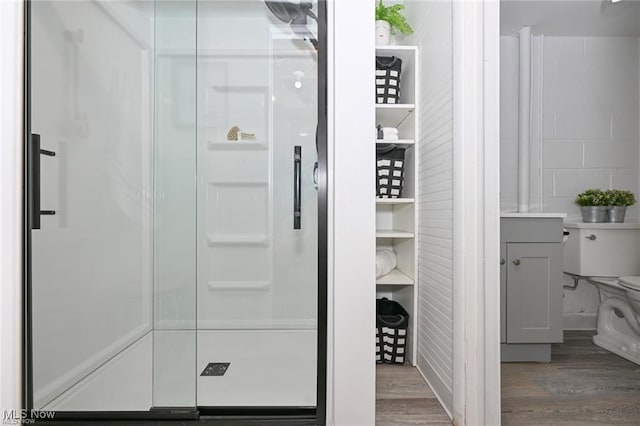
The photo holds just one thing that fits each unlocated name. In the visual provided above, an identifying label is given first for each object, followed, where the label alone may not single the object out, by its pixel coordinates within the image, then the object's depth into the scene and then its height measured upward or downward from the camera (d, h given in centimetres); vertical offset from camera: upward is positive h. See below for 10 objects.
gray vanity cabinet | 204 -38
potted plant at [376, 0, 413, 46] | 208 +109
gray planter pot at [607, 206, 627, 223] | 240 +0
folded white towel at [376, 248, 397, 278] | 216 -29
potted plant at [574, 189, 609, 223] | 243 +5
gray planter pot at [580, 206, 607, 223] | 244 +0
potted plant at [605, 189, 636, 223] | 239 +6
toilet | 228 -33
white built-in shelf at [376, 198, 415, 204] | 201 +7
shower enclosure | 144 +1
